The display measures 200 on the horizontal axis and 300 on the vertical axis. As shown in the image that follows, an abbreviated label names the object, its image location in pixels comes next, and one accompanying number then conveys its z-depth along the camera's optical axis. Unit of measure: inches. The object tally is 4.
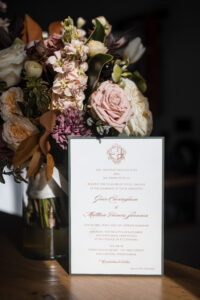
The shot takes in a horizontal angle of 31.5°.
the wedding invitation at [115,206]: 29.9
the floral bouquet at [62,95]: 28.7
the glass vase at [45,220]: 33.2
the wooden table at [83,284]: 26.8
